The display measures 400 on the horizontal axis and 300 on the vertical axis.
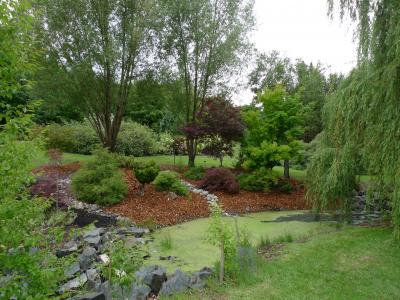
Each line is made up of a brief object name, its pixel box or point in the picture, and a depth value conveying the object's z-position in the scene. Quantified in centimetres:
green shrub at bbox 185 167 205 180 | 1377
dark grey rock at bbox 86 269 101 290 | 508
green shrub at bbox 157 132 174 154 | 2005
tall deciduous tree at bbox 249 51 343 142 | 2622
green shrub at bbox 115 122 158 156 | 1875
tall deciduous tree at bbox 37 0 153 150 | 1388
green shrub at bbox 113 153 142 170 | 1409
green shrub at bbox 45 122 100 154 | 1762
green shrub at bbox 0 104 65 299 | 261
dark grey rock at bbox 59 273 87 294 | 494
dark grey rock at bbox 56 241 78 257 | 627
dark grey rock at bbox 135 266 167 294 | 504
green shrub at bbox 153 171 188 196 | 1127
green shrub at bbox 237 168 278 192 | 1263
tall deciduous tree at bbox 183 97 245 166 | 1341
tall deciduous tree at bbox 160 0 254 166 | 1495
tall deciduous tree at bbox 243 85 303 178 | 1284
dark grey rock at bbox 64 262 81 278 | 546
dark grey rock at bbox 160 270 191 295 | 490
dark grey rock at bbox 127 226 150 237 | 816
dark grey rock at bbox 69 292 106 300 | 428
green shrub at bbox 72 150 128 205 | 1043
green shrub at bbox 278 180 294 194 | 1270
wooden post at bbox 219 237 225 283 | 515
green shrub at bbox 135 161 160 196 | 1091
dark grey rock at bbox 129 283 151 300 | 470
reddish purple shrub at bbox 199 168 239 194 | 1221
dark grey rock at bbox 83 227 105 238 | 777
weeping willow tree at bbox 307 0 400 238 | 577
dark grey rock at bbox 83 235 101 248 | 718
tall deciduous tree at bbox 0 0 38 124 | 259
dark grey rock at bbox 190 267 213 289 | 504
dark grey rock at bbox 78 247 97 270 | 602
